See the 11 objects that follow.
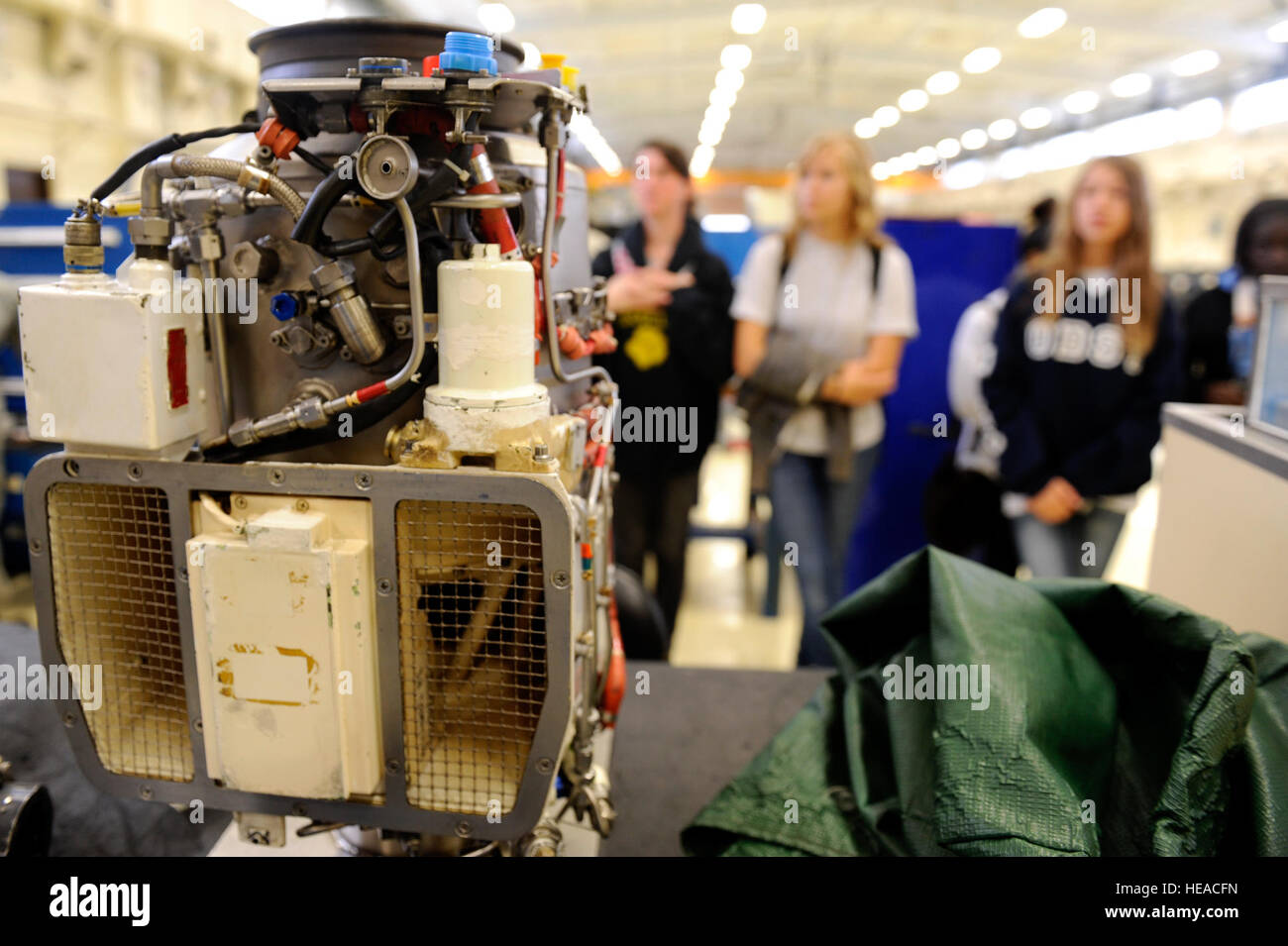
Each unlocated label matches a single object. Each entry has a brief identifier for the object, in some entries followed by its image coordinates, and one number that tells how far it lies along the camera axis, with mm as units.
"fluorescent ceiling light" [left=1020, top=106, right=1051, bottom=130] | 11730
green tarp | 817
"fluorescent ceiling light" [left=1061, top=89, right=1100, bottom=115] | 10438
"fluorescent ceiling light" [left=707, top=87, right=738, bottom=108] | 10922
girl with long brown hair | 2084
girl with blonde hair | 2225
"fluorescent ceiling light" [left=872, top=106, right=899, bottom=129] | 12308
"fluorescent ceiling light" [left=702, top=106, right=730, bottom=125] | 12125
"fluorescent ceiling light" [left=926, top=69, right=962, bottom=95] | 9758
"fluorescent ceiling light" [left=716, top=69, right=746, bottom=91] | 9807
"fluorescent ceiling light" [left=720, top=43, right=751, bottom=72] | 8500
